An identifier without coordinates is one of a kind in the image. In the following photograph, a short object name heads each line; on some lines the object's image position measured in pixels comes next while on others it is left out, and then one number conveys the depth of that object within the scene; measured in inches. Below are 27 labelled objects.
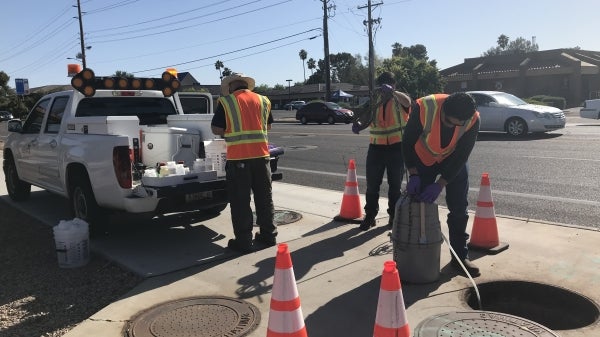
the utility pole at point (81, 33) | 2122.3
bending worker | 157.2
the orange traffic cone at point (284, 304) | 114.4
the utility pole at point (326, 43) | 1618.7
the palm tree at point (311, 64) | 5235.7
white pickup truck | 205.4
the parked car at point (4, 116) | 1990.0
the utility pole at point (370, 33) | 1526.8
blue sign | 871.1
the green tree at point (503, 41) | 4892.2
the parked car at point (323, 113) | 1233.6
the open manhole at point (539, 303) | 149.3
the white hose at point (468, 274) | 151.4
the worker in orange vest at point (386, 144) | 223.1
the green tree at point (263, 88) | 4023.1
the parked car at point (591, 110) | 940.0
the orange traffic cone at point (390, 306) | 109.0
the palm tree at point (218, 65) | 4847.4
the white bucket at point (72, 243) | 196.4
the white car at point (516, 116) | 631.8
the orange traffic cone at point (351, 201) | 249.6
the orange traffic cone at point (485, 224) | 198.4
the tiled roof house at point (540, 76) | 2003.0
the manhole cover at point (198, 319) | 139.6
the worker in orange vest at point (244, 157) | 206.5
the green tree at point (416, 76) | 2021.4
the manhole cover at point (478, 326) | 128.0
